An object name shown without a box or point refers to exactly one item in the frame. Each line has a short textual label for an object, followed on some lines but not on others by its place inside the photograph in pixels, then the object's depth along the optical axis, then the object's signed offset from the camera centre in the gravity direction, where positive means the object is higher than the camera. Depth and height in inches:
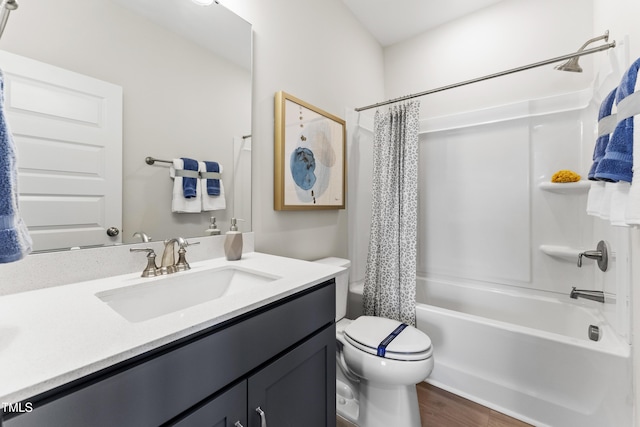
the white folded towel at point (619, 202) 32.1 +1.6
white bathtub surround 48.8 -13.3
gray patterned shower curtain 66.9 -1.1
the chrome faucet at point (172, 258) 38.5 -6.5
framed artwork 59.1 +14.0
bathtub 46.2 -29.0
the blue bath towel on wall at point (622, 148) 30.2 +7.6
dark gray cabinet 16.9 -13.6
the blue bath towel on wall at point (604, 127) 35.9 +11.8
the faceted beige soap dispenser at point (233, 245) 46.6 -5.5
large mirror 32.5 +19.7
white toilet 45.9 -27.4
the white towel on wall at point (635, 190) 26.7 +2.5
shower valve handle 55.1 -8.3
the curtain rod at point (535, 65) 50.6 +31.8
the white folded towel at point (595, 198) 39.0 +2.5
